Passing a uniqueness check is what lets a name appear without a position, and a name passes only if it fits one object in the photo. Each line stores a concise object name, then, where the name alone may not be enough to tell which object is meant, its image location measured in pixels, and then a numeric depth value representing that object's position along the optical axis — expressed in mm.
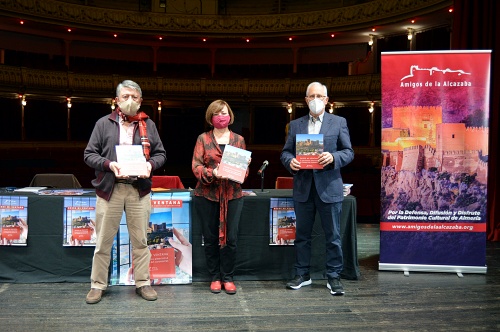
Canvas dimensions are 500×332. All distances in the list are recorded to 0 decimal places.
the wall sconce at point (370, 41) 18891
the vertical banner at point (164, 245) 4129
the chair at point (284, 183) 6169
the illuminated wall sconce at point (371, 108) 19084
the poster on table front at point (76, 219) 4199
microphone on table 4105
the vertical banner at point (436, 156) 4582
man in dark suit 3912
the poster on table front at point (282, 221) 4371
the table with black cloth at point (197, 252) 4207
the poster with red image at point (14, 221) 4191
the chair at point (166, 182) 6277
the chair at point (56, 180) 5912
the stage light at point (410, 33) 17672
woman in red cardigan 3867
